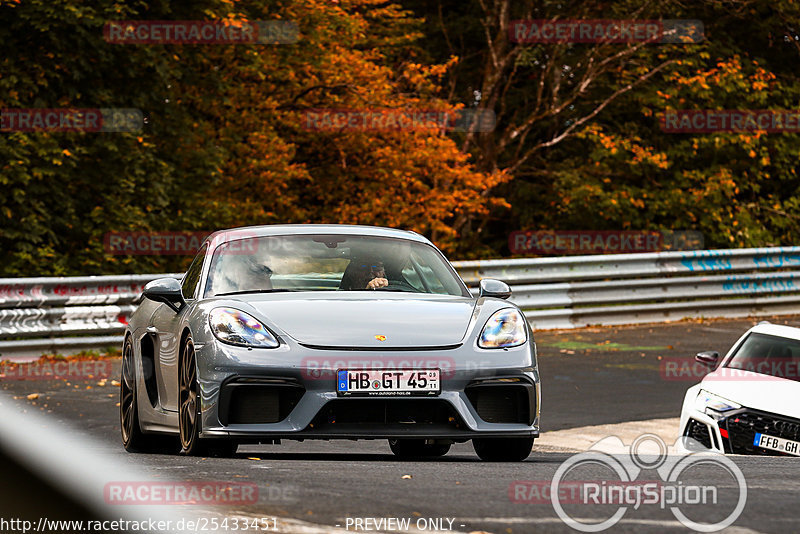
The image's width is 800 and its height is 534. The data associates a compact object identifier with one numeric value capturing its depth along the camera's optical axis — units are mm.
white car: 24297
